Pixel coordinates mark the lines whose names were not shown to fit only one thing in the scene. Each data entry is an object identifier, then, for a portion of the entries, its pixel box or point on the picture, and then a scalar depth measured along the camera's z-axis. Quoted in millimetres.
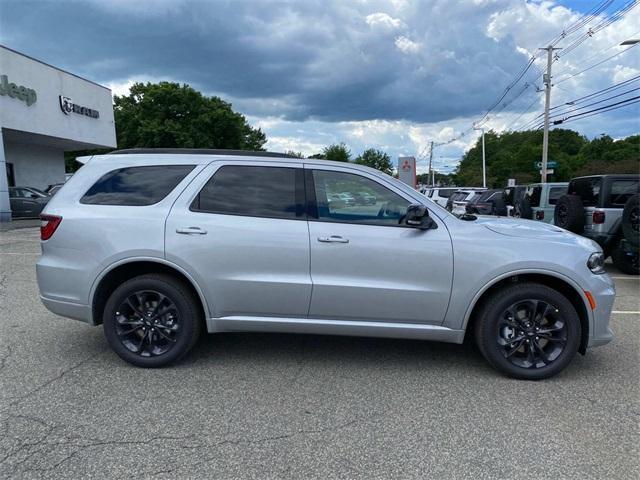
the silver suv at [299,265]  3816
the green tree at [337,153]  63538
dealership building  18880
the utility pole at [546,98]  33344
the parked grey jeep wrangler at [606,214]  8562
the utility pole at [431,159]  95688
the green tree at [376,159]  77312
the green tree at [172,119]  41062
